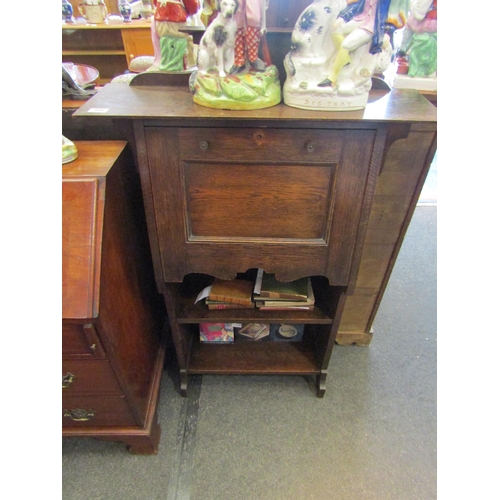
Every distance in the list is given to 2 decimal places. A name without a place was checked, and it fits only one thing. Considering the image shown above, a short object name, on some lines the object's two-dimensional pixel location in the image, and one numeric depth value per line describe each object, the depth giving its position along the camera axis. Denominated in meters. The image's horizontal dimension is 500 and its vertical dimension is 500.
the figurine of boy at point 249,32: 0.68
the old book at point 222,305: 1.13
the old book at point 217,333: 1.32
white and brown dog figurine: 0.68
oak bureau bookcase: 0.71
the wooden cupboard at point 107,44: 2.90
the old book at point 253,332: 1.36
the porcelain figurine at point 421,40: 0.95
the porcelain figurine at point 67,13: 2.94
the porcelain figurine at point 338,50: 0.64
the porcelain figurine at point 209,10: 0.77
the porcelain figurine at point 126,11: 2.95
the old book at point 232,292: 1.13
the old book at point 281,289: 1.12
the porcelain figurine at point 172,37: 0.76
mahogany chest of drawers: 0.74
